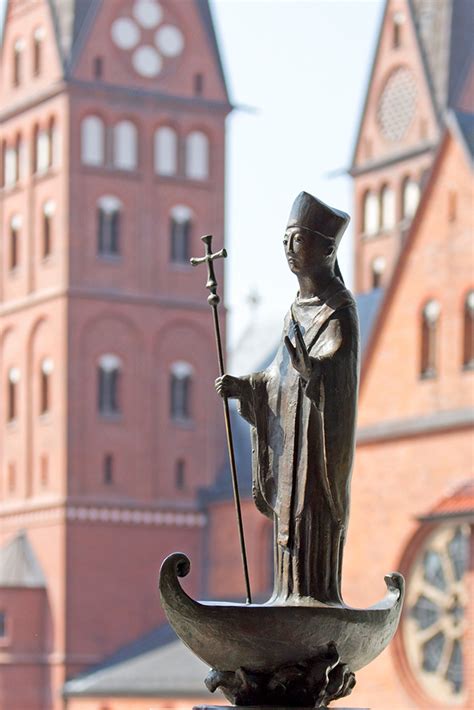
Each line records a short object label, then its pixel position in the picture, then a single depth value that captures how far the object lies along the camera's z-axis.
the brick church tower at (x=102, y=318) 71.36
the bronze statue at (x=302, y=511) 10.18
